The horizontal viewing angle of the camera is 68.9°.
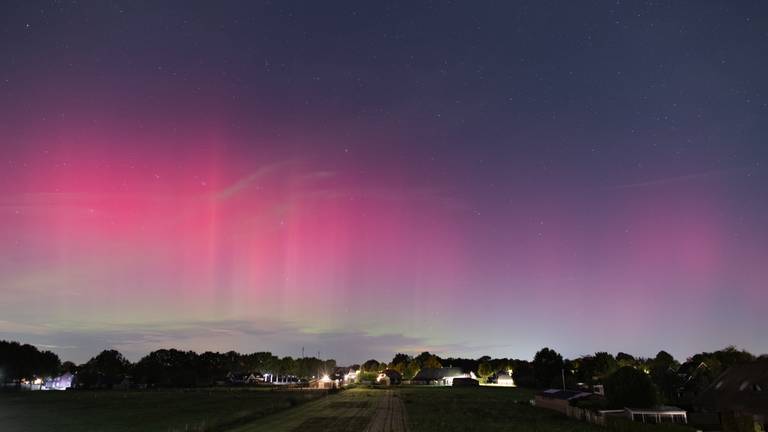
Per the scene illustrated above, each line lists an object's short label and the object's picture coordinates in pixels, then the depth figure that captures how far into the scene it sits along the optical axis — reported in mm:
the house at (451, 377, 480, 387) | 192050
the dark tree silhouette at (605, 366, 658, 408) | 70188
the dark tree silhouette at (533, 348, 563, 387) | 166625
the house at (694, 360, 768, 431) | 60531
